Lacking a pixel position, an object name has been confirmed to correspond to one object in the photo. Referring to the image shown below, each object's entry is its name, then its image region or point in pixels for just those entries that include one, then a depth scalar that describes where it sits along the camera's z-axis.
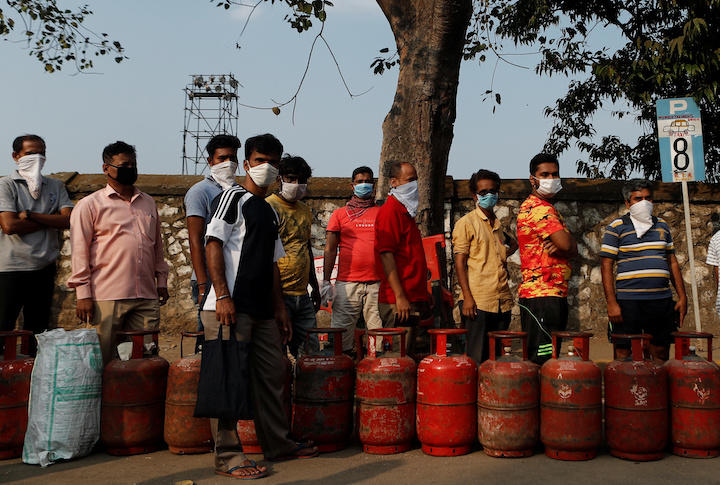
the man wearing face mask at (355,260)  5.61
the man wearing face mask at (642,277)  5.03
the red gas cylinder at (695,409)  4.11
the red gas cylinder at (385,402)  4.35
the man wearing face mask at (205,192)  4.89
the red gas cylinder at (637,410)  4.10
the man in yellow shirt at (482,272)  5.13
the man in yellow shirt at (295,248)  5.19
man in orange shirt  4.83
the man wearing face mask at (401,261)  4.82
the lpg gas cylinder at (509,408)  4.20
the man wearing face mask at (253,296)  3.91
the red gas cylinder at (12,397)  4.34
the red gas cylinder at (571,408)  4.11
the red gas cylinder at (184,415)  4.38
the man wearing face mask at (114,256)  4.66
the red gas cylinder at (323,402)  4.43
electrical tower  38.34
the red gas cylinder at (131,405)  4.38
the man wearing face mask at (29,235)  5.00
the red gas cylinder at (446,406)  4.28
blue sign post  7.11
